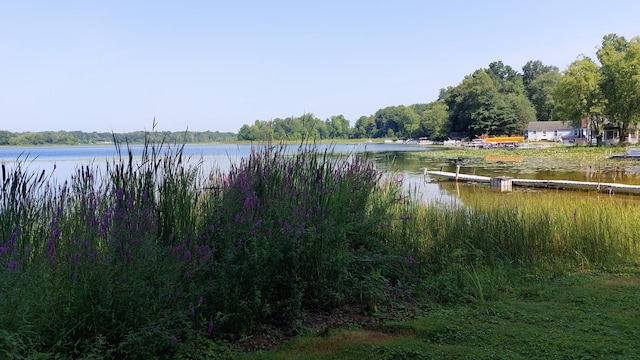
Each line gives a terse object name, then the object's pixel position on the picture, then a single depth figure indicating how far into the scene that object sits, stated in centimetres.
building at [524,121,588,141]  8081
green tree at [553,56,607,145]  4513
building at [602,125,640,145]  5556
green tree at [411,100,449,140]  10194
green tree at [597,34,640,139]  4178
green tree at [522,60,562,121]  10244
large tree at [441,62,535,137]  8050
